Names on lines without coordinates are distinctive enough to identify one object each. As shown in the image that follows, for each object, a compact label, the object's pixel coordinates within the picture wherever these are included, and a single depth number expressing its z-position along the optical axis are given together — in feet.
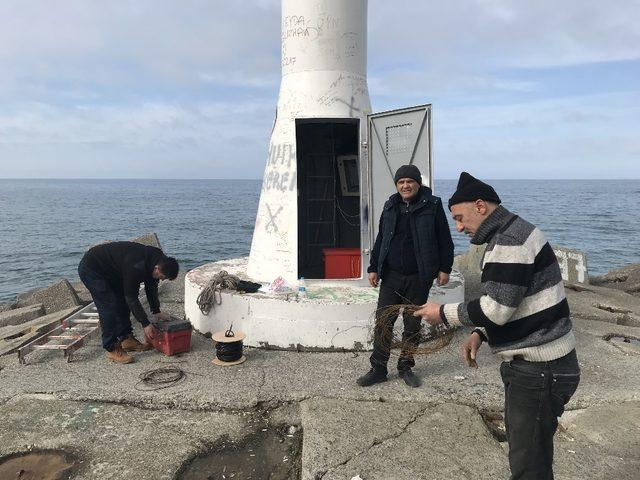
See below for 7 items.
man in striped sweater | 8.17
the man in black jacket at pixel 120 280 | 18.11
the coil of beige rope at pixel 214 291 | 20.94
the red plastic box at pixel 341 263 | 24.94
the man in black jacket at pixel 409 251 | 15.30
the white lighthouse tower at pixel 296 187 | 19.54
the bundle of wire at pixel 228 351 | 18.49
